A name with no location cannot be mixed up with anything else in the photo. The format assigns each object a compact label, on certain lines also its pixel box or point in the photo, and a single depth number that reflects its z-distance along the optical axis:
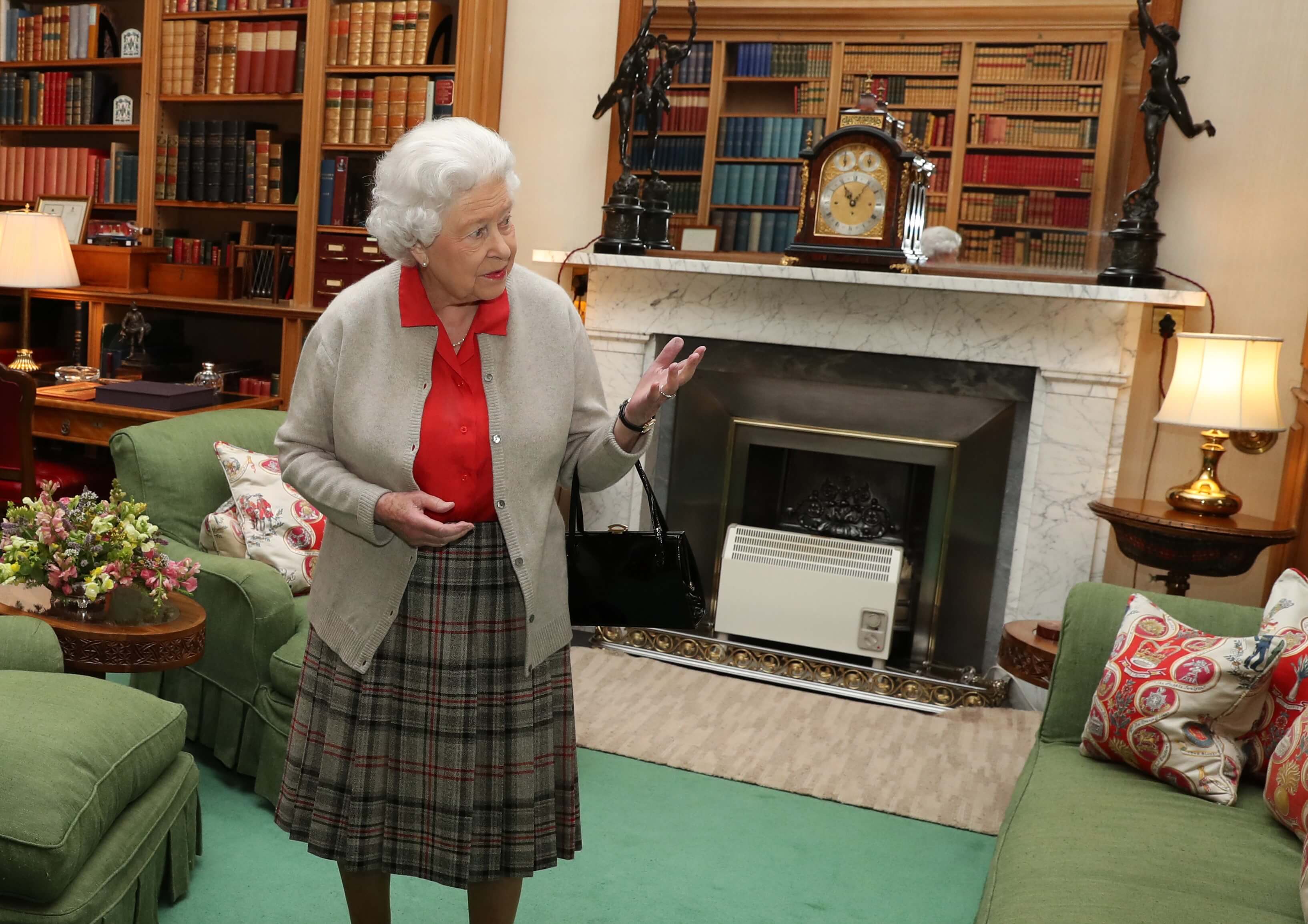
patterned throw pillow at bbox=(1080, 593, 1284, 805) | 2.07
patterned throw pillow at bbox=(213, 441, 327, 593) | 2.77
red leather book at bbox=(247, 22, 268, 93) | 4.37
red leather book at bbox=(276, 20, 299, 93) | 4.33
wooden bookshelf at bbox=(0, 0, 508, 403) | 4.06
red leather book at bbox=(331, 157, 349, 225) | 4.30
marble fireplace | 3.55
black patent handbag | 1.81
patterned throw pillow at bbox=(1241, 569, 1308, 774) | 2.11
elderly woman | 1.56
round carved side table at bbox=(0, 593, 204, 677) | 2.20
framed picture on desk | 4.71
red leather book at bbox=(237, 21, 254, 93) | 4.39
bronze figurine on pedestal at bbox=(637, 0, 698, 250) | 3.77
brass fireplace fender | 3.66
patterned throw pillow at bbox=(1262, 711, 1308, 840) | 1.90
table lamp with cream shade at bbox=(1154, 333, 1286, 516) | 2.99
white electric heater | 3.79
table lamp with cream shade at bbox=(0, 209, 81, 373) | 3.87
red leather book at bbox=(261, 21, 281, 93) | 4.35
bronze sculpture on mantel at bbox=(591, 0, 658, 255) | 3.82
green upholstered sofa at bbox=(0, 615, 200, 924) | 1.61
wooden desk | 3.72
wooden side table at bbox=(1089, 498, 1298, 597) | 3.02
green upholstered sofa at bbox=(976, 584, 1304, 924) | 1.65
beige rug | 2.94
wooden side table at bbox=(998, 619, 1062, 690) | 2.98
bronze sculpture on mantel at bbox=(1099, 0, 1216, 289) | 3.25
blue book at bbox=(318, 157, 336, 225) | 4.33
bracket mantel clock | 3.51
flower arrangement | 2.23
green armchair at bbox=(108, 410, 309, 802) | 2.50
